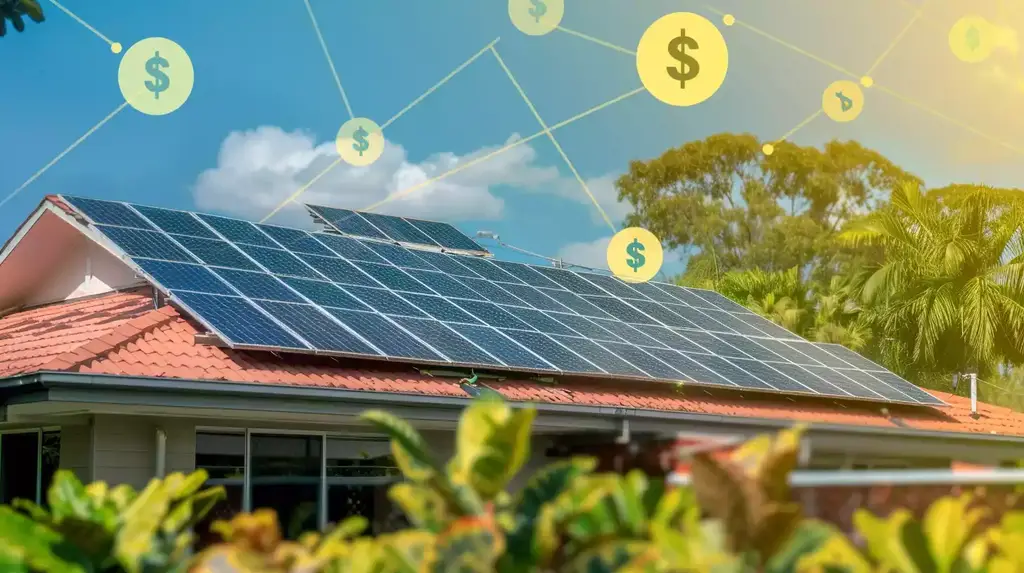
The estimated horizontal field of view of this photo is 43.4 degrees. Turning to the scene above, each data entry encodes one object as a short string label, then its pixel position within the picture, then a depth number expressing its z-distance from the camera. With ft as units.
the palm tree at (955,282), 78.69
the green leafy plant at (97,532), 18.62
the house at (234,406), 34.30
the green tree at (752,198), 157.58
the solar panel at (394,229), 59.77
